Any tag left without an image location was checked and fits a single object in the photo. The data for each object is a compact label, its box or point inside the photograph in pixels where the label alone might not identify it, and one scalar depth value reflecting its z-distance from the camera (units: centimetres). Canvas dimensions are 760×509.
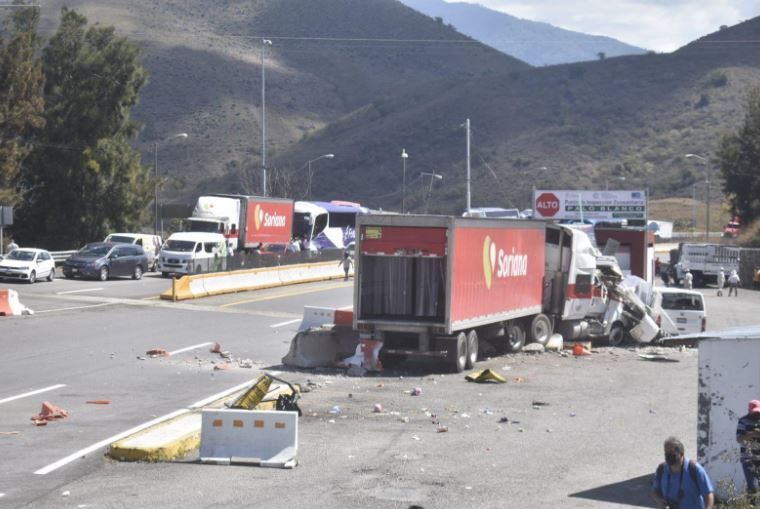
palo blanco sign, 5769
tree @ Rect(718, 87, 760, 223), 8988
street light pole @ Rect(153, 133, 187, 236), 6622
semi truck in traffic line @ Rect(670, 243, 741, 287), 6419
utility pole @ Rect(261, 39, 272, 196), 6401
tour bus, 6675
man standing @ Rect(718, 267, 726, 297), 6070
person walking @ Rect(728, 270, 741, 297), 5791
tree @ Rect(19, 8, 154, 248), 6444
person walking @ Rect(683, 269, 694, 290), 5919
